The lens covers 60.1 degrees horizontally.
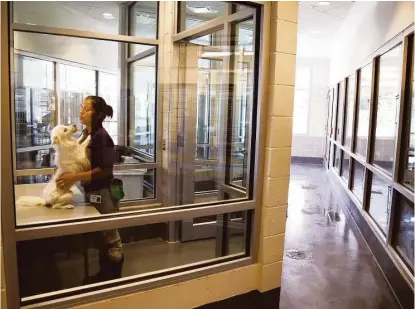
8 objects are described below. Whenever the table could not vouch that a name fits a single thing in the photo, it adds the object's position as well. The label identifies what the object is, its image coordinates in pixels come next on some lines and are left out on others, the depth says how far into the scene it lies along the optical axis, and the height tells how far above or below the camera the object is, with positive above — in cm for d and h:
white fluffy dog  235 -33
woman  262 -44
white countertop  190 -58
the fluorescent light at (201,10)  339 +109
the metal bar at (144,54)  409 +74
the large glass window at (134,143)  224 -24
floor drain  373 -140
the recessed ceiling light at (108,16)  400 +114
